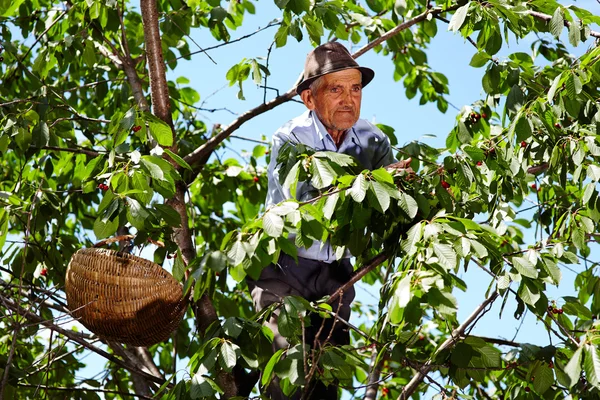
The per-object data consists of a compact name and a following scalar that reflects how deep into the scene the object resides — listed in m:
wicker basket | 7.73
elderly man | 8.16
